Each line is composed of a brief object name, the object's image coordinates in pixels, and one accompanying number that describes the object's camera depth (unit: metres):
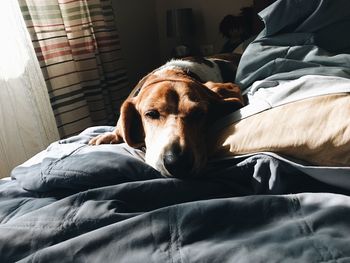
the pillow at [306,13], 1.18
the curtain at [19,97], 1.67
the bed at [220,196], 0.52
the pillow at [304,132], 0.64
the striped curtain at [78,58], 1.87
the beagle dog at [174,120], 0.80
